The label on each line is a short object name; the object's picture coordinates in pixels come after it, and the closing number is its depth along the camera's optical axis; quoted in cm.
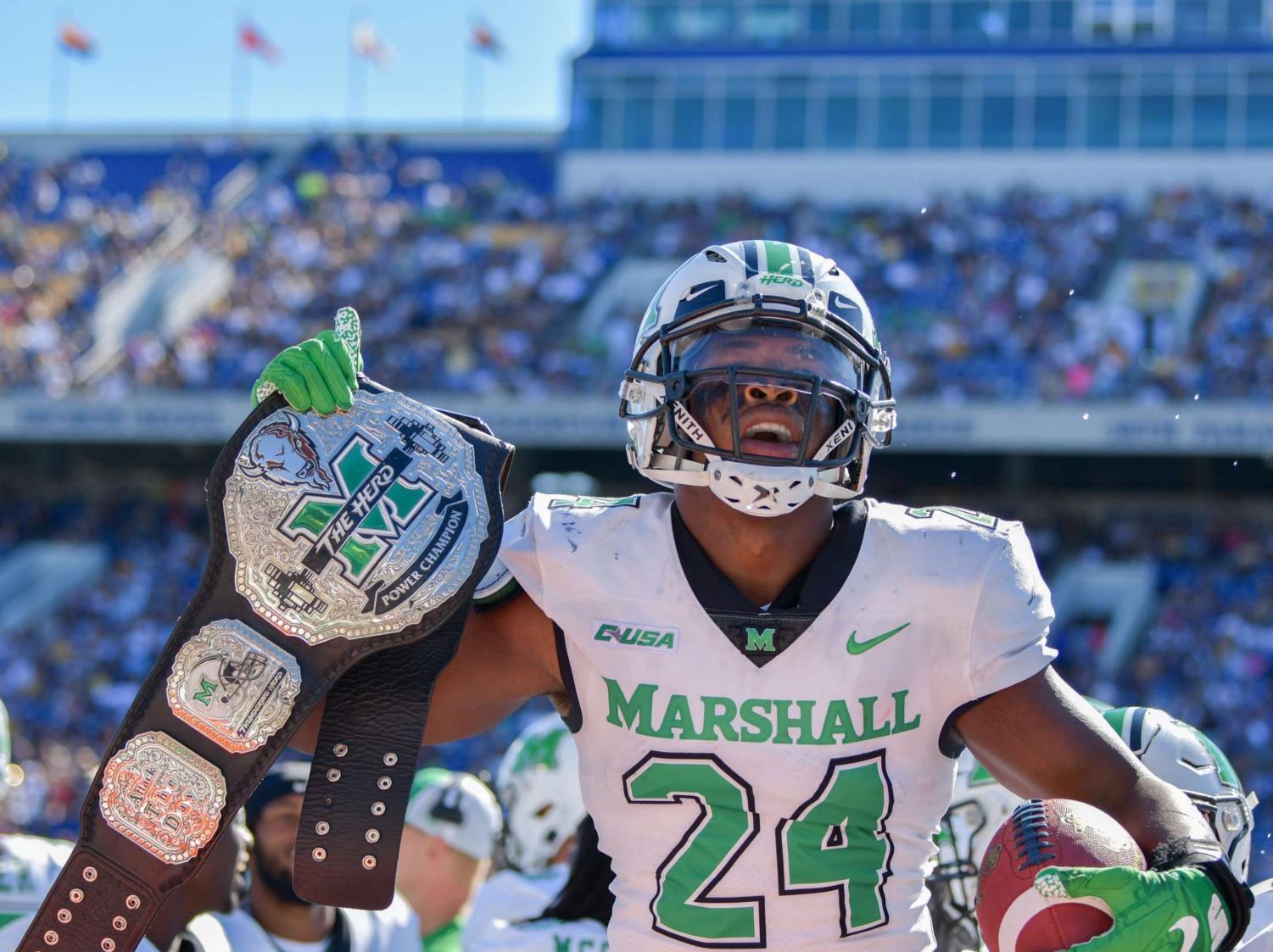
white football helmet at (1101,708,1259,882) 331
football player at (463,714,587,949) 543
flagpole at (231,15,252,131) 3064
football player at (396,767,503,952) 516
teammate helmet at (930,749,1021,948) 399
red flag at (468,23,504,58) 3077
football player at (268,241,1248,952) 273
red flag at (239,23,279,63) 3092
